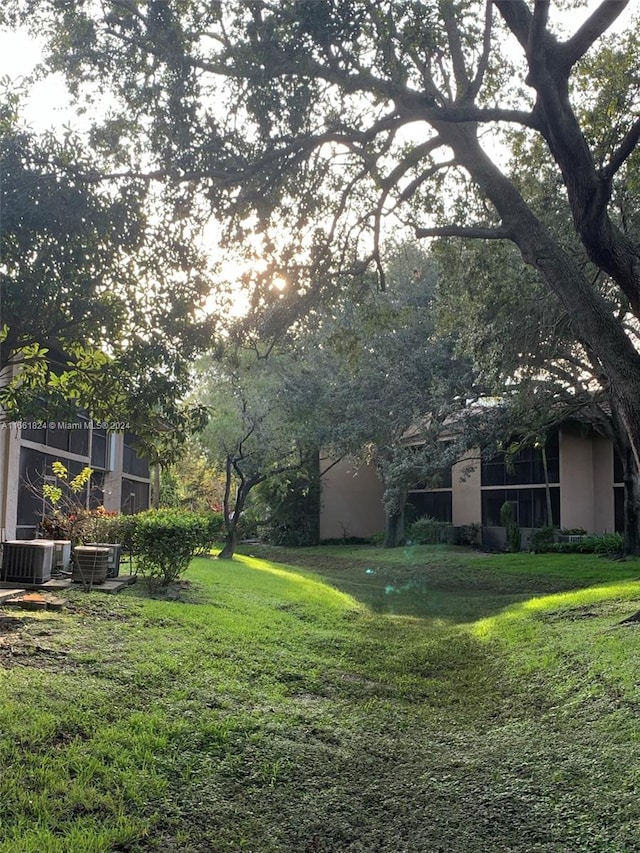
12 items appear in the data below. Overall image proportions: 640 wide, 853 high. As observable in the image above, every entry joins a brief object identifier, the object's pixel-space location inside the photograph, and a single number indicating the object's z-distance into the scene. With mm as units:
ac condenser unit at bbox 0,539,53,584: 10195
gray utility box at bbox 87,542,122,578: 12039
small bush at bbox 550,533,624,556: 22344
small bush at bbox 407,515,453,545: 29078
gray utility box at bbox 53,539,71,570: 11633
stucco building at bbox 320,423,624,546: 25891
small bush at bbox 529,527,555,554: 24125
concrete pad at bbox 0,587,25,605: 8984
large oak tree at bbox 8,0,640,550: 8141
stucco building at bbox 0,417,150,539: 14367
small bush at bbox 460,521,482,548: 28172
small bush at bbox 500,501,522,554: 25331
